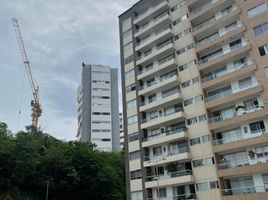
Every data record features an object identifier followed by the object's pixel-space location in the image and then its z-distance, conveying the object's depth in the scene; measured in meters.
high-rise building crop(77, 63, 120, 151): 106.69
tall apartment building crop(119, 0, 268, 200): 37.28
